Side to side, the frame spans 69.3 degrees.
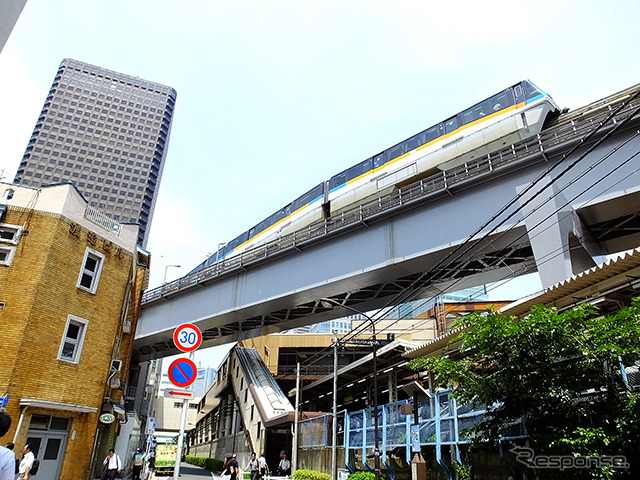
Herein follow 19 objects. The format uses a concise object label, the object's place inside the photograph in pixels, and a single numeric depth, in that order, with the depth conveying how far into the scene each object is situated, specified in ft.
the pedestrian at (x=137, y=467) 68.85
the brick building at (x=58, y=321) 53.31
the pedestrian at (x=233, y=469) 63.36
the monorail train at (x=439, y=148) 58.59
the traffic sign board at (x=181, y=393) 27.89
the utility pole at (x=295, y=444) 86.58
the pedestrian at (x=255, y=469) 72.49
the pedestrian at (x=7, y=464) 13.28
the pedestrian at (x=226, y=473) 64.30
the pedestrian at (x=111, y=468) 53.36
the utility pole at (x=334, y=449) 68.23
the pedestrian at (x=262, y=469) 75.81
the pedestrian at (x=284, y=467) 84.02
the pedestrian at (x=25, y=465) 39.75
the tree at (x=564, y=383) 26.00
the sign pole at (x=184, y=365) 27.20
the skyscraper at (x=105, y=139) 464.65
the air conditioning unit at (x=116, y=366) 69.51
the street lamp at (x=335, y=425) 53.11
